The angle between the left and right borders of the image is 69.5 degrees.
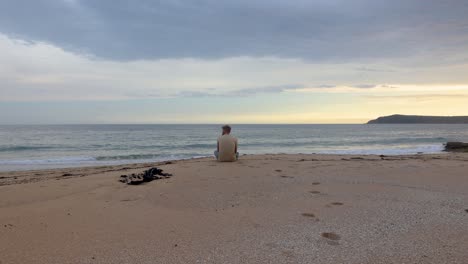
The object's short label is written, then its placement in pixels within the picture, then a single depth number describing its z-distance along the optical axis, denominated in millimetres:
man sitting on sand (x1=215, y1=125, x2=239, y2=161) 10352
